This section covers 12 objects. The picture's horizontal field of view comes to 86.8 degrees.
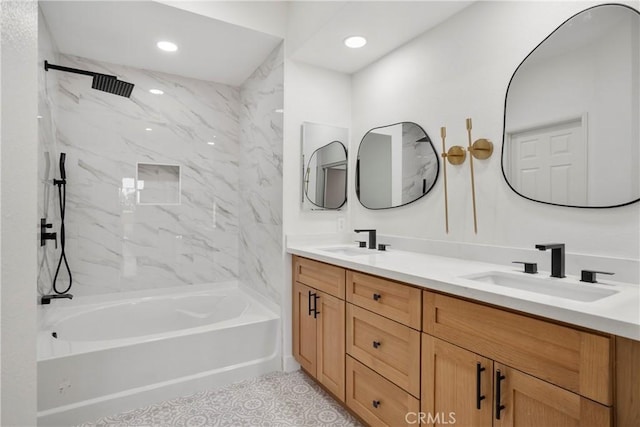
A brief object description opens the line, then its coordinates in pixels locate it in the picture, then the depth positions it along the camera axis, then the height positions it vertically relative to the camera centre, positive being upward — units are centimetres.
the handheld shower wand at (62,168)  264 +35
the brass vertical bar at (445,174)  204 +25
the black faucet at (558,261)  139 -19
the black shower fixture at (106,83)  225 +88
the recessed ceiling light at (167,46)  261 +132
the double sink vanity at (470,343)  91 -46
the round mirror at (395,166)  221 +35
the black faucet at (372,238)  244 -17
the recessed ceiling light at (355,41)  228 +119
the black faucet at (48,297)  241 -61
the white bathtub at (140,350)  194 -93
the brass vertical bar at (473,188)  188 +15
